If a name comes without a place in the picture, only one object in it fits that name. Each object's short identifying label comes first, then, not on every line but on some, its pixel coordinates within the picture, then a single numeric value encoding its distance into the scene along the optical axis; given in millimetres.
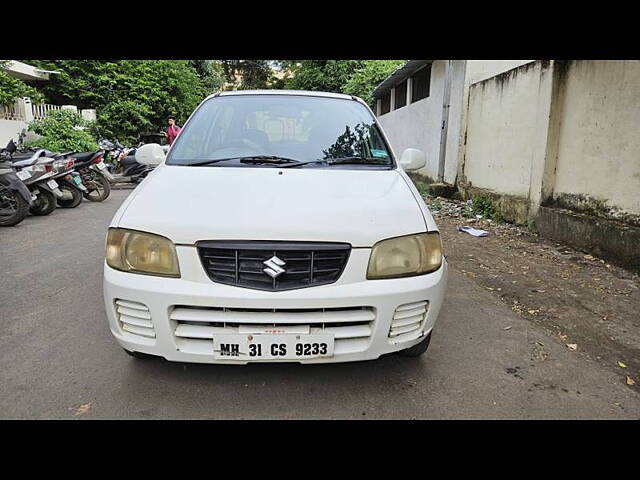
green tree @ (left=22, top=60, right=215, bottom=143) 16417
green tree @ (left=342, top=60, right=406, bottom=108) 18344
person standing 11602
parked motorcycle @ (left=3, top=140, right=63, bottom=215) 6831
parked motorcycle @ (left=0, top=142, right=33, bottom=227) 6410
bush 11062
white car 2057
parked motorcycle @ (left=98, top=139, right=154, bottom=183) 11773
